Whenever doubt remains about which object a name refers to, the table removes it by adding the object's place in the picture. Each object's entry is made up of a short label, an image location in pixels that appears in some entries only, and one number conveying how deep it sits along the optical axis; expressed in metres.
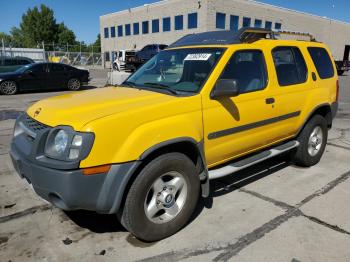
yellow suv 2.85
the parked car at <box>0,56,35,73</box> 17.16
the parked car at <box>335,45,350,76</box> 26.97
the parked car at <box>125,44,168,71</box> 28.63
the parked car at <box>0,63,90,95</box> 14.59
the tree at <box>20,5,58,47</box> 72.94
